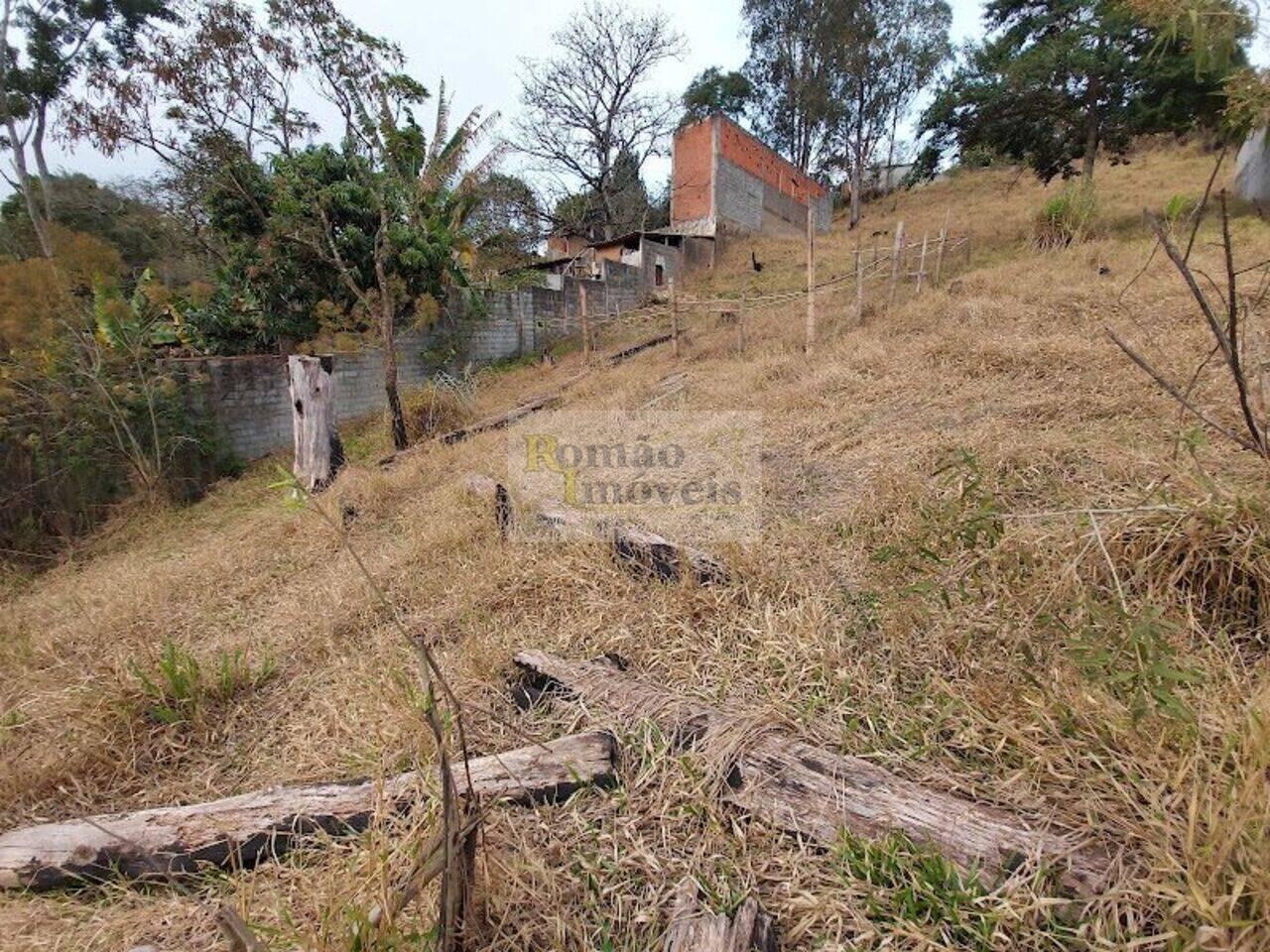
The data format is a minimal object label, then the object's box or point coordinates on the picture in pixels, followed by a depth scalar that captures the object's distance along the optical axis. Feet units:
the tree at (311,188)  23.07
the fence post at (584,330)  31.96
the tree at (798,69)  68.39
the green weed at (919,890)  3.45
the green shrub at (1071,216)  28.68
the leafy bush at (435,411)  21.84
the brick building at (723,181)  57.21
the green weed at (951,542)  6.37
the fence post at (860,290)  23.61
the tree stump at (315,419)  16.66
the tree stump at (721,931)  3.45
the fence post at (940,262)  28.19
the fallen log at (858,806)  3.69
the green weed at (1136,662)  3.91
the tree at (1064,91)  28.27
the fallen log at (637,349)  31.09
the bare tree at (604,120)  64.69
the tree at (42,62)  40.65
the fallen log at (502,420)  20.11
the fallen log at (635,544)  8.04
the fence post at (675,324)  28.11
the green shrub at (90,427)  15.60
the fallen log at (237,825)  4.68
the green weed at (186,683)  6.56
